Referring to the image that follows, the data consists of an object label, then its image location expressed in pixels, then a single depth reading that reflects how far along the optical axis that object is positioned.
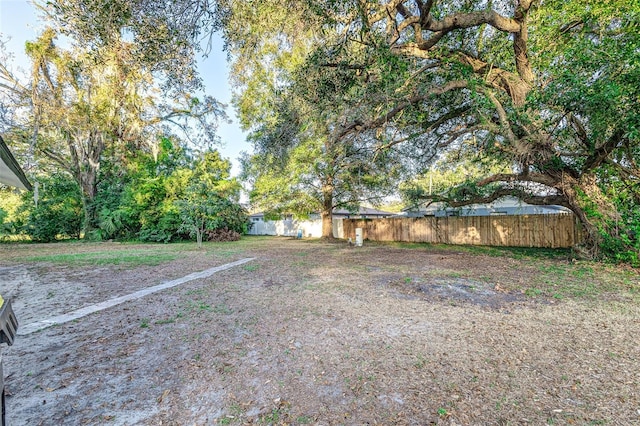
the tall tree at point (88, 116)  12.88
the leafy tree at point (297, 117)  5.50
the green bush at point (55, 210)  17.12
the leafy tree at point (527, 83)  5.32
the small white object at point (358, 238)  14.33
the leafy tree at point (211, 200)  13.47
